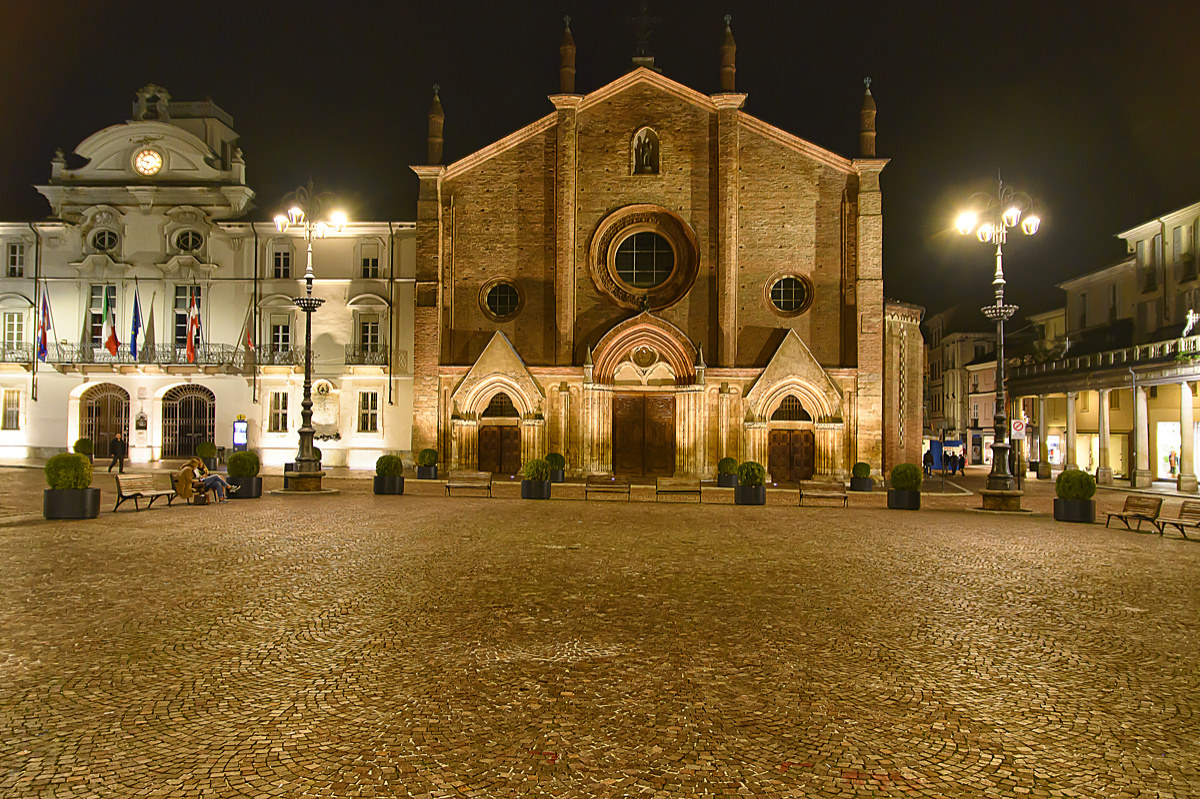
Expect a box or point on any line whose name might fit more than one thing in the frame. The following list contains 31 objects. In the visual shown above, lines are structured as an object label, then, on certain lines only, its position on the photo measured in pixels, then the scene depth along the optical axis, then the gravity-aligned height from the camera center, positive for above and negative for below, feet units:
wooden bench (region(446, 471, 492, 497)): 75.05 -5.73
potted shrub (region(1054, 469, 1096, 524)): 58.44 -5.64
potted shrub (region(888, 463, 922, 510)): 67.82 -5.71
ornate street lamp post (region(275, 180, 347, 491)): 71.31 +8.04
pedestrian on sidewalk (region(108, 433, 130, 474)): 98.49 -3.81
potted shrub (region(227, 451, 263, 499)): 65.72 -4.49
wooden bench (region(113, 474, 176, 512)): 54.90 -4.91
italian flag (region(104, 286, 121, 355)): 107.86 +14.58
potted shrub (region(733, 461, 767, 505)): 69.46 -5.65
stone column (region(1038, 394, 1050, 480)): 134.21 -1.11
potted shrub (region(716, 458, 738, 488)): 85.56 -5.54
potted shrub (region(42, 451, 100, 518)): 50.31 -4.62
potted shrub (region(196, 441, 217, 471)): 100.63 -3.93
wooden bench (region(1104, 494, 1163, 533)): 51.75 -5.88
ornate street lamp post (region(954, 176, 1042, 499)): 65.10 +18.09
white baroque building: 112.68 +17.48
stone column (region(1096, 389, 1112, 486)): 111.34 -3.66
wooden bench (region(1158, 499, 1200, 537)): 49.01 -6.02
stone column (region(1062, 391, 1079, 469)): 124.26 +0.73
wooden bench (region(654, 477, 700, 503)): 69.41 -6.07
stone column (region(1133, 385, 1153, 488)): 103.71 -1.82
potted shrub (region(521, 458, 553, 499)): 70.74 -5.32
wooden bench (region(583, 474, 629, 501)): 71.56 -6.34
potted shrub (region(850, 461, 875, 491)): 86.02 -5.99
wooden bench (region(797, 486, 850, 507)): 68.54 -6.46
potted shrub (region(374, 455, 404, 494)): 73.00 -5.14
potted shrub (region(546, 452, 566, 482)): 87.76 -4.89
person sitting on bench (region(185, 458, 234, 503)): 61.79 -4.70
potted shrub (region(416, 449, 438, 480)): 90.17 -4.73
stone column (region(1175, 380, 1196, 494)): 93.91 -1.24
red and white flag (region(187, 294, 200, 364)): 109.60 +14.77
